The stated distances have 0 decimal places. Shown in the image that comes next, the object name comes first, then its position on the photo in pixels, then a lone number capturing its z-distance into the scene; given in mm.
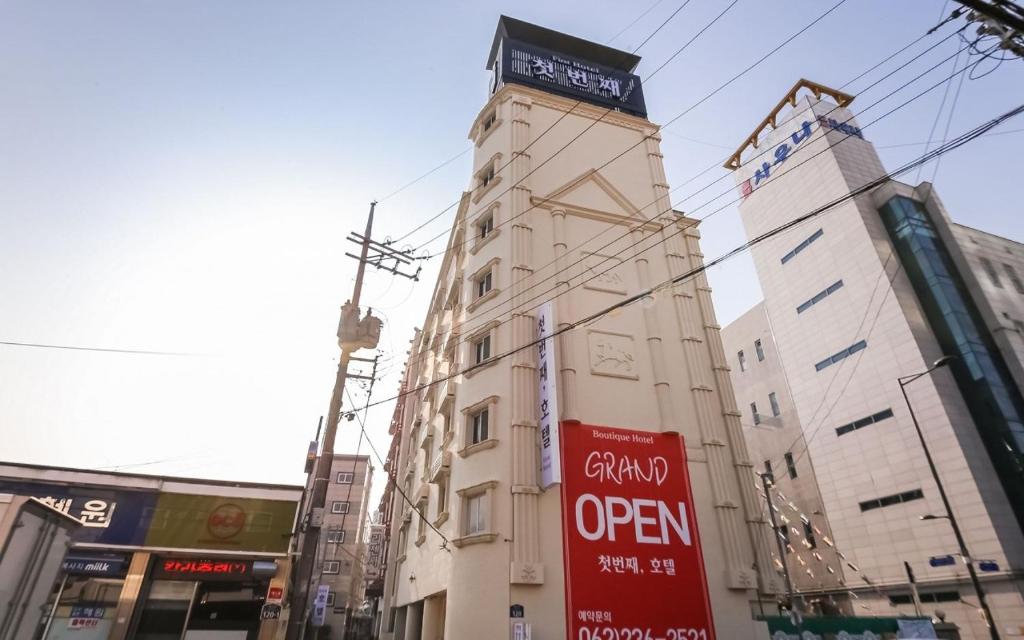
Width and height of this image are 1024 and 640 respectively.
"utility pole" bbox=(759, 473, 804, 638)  17872
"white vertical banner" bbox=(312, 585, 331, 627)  20736
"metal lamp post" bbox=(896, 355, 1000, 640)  19834
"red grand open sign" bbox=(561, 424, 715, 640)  15398
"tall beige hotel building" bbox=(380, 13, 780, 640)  16453
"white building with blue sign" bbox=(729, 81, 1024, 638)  33250
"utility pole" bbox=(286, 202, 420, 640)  10562
